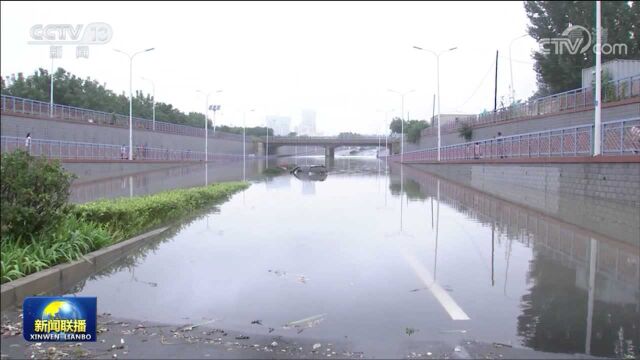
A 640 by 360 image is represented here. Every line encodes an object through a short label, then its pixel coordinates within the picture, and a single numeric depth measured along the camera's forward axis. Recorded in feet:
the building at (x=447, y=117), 255.50
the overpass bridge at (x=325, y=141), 395.96
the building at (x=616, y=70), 85.71
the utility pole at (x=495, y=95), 190.21
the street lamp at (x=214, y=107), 265.95
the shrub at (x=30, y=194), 21.70
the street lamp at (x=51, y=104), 145.30
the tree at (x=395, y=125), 378.32
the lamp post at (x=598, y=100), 56.85
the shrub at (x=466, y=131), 176.21
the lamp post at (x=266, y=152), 406.02
